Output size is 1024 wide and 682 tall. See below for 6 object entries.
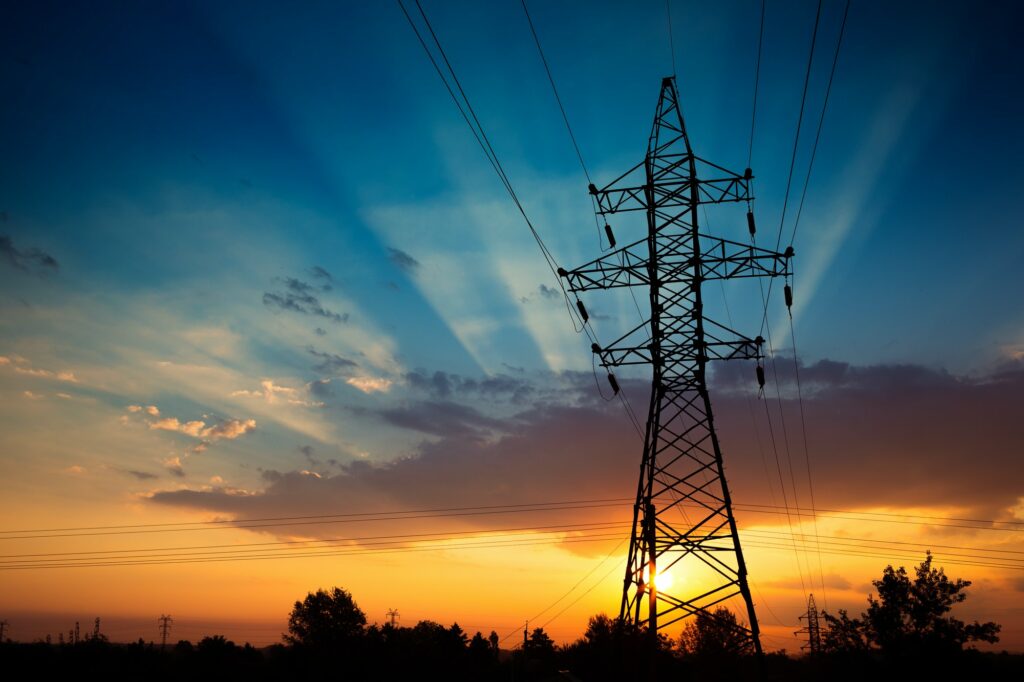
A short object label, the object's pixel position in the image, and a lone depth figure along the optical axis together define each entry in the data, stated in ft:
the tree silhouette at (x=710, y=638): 95.41
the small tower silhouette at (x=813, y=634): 293.43
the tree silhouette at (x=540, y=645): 400.55
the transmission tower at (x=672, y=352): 92.38
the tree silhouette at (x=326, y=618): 455.63
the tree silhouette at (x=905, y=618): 318.04
